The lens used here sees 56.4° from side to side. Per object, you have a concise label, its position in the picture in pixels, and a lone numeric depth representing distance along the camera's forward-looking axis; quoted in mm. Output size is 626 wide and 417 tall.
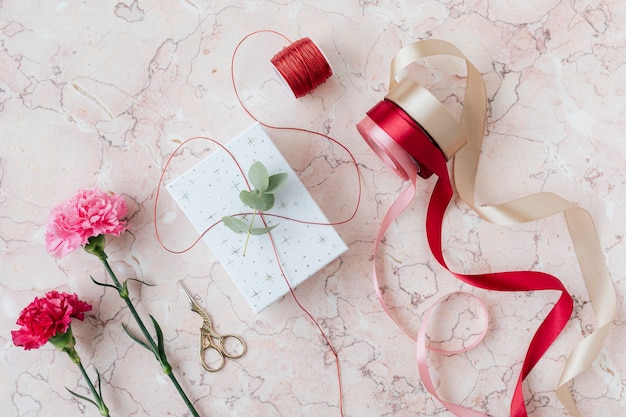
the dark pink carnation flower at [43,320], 929
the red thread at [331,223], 1040
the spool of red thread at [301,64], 974
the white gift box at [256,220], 978
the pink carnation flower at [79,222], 936
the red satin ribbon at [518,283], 996
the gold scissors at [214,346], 1037
